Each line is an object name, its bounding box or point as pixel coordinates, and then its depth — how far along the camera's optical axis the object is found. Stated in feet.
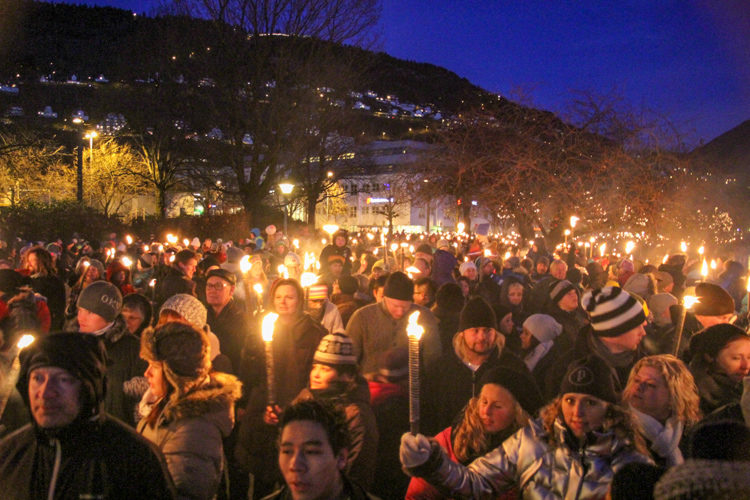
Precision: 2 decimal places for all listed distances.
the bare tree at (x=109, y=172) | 128.98
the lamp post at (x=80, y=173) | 71.94
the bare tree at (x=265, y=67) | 85.40
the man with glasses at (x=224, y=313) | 19.40
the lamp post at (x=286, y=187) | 53.21
